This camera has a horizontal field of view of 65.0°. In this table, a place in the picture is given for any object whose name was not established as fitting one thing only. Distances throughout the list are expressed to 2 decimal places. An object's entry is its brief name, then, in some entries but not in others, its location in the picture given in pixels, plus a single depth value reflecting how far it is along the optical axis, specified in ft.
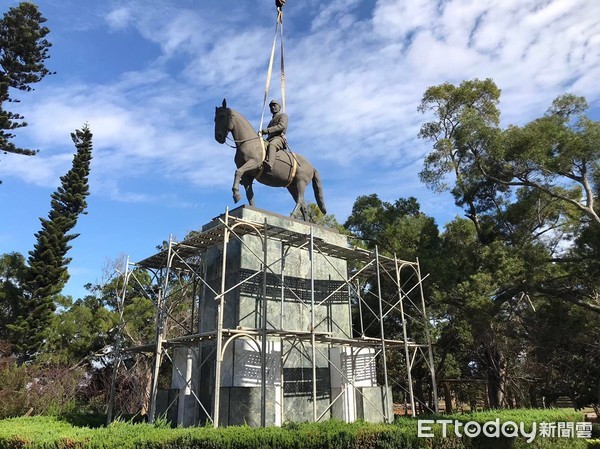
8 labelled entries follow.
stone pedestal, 32.01
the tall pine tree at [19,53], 69.87
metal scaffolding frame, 31.09
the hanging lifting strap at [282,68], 45.25
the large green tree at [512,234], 51.80
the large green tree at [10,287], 73.31
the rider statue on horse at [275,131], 39.29
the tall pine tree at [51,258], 70.79
